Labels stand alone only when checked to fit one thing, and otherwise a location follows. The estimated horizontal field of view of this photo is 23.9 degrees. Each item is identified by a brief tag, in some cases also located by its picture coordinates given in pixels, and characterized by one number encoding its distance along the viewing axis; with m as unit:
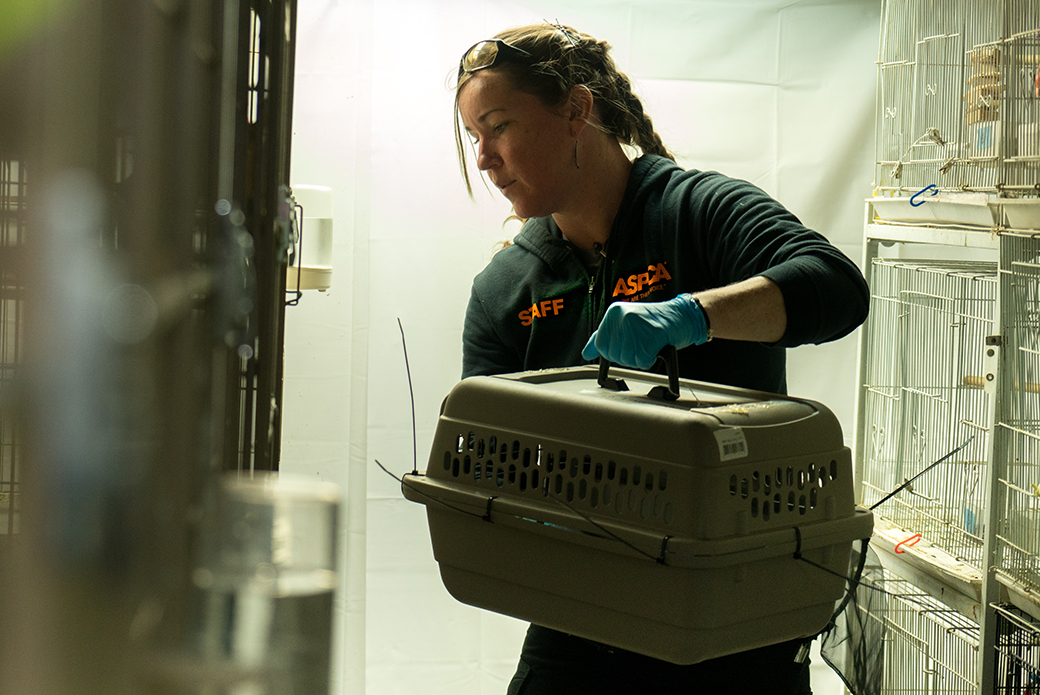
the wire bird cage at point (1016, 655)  2.58
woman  2.25
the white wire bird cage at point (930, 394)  2.74
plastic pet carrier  2.05
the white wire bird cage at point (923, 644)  2.75
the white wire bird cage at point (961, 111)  2.56
